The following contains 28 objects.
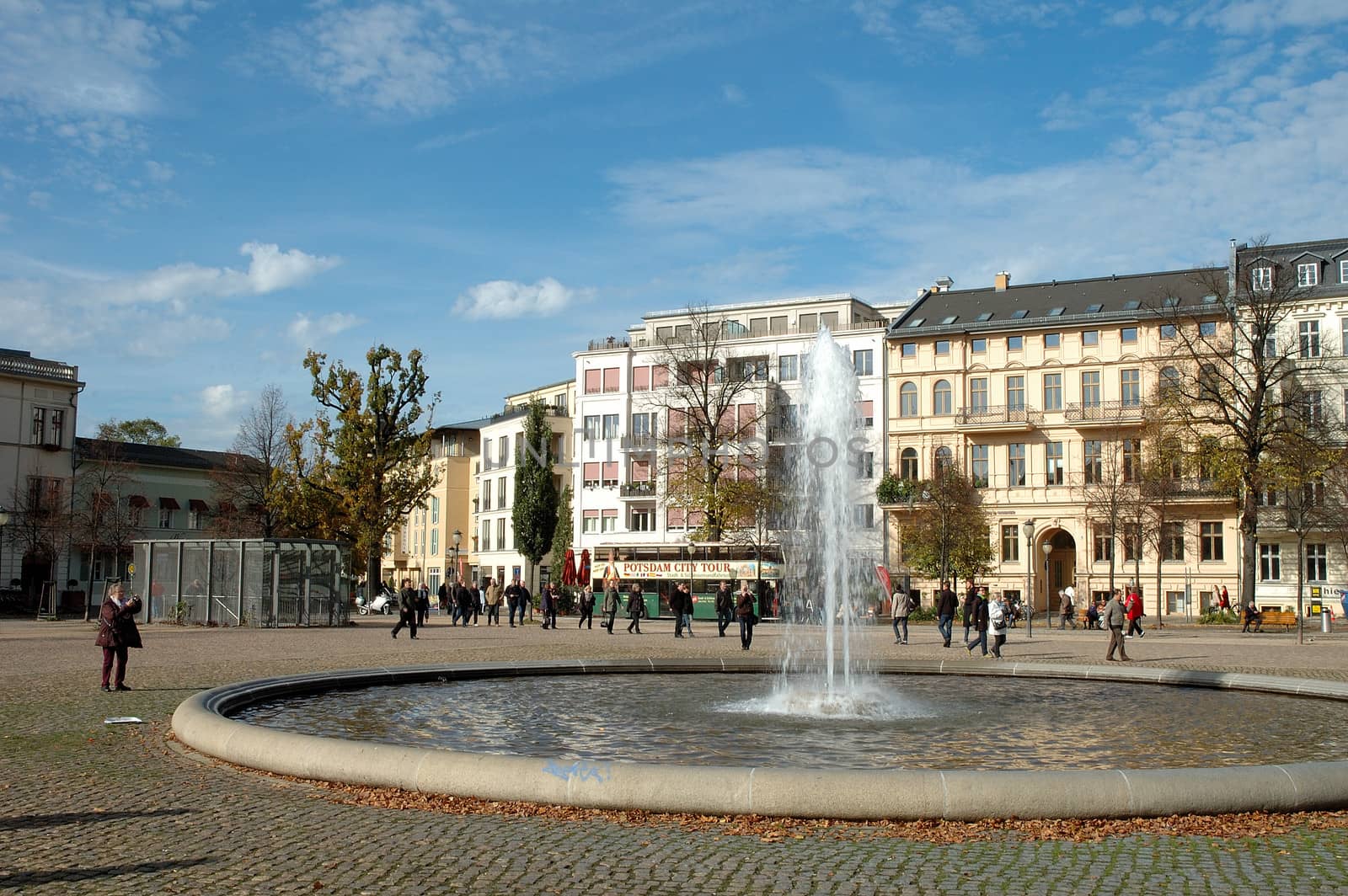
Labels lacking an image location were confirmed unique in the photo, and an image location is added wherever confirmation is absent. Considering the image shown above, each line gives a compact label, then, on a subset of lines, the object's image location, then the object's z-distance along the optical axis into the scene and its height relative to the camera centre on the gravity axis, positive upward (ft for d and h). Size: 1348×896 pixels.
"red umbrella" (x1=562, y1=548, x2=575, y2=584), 222.07 -4.92
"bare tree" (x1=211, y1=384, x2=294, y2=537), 242.78 +11.76
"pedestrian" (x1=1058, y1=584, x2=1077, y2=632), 179.11 -9.38
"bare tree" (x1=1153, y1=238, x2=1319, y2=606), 180.96 +30.43
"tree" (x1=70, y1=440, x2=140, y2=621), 214.90 +6.81
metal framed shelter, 143.02 -5.01
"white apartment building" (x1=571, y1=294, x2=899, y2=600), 250.98 +30.22
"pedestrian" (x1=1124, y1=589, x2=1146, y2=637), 107.55 -5.39
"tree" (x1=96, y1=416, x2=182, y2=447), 379.14 +33.66
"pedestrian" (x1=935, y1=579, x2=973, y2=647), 115.96 -6.23
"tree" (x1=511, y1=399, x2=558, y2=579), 270.34 +10.74
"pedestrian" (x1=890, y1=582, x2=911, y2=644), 121.19 -6.63
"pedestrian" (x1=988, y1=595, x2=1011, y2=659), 101.04 -6.38
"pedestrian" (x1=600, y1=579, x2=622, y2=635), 136.44 -6.63
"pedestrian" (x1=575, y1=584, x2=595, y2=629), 151.84 -7.68
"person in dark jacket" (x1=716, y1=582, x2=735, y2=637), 130.00 -6.66
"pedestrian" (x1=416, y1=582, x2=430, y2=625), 162.36 -8.40
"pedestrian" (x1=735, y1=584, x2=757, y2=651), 107.04 -6.27
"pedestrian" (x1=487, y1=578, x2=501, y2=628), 167.32 -8.24
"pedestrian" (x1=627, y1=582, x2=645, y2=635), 128.77 -7.32
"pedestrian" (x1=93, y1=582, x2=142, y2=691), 62.64 -4.66
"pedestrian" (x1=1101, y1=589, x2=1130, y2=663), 92.12 -5.43
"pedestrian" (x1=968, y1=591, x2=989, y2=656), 101.81 -6.11
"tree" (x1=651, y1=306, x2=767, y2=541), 231.09 +26.10
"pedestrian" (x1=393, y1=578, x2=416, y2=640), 129.29 -7.09
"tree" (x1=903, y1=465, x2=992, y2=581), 207.51 +2.38
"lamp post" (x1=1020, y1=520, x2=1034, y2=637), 141.38 +1.92
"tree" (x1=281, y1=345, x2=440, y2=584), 181.27 +12.59
